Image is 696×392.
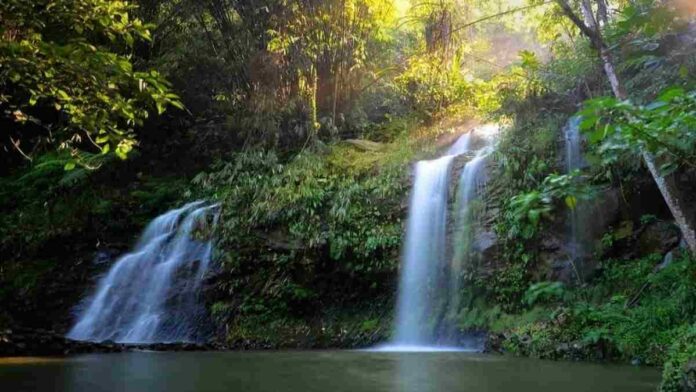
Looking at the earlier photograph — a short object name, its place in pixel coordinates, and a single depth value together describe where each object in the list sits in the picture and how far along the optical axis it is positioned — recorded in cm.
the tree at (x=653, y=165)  530
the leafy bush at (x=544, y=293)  697
